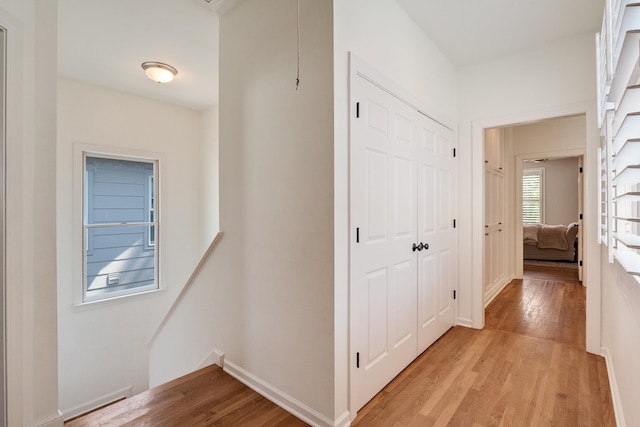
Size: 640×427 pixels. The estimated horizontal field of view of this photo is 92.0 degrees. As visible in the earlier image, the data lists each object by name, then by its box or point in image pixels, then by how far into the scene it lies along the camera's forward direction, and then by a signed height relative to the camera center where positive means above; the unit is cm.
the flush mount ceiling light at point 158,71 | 318 +148
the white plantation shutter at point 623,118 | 73 +29
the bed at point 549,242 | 649 -62
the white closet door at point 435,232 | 256 -17
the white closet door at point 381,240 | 183 -18
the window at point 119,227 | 379 -18
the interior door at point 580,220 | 485 -11
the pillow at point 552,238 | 651 -53
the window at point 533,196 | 853 +48
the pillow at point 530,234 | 671 -46
